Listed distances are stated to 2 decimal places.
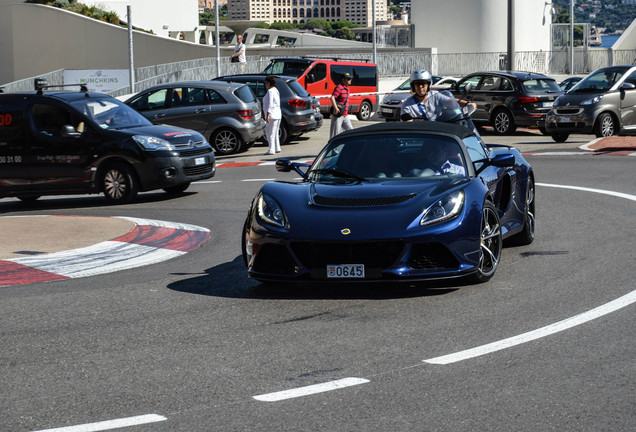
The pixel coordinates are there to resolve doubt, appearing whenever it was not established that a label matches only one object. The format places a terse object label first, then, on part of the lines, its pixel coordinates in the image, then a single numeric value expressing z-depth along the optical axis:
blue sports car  7.89
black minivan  15.93
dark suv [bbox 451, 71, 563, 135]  27.52
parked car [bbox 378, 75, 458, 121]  33.12
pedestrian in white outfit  23.70
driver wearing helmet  13.41
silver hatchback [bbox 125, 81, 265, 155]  23.66
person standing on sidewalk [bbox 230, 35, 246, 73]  42.12
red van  33.81
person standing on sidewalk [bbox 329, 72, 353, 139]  21.98
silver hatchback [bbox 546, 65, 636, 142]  24.83
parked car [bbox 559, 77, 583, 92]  33.53
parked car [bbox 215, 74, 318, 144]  25.88
